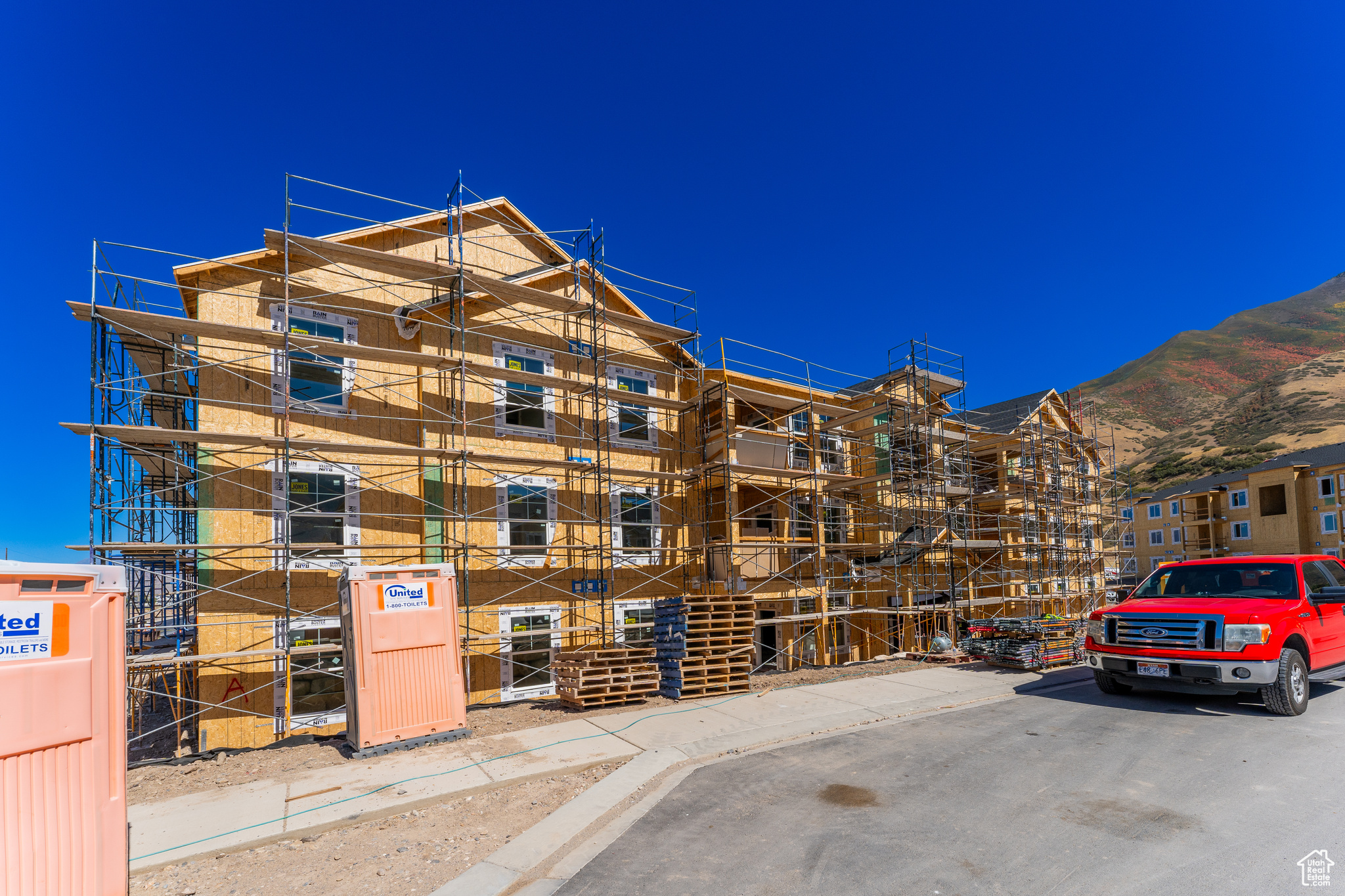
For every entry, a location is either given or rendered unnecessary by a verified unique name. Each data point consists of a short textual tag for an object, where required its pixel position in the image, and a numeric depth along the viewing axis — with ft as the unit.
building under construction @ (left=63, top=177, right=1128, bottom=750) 39.09
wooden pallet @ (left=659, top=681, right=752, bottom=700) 41.93
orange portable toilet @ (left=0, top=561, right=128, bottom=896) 13.15
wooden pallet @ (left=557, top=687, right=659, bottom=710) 38.65
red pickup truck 30.48
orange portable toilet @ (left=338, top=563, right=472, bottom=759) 30.09
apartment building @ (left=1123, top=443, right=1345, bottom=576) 135.03
